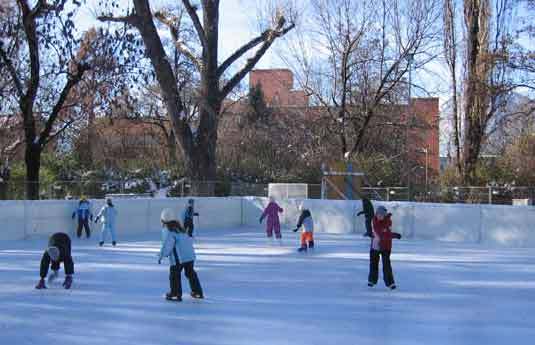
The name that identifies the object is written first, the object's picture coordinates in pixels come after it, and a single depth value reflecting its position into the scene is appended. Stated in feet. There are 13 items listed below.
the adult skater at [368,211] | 73.41
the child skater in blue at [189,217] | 68.08
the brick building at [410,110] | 133.90
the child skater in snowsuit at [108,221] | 65.77
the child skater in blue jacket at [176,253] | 34.24
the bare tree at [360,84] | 123.44
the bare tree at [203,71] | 99.04
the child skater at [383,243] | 38.83
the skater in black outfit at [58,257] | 37.04
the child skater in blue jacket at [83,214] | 71.67
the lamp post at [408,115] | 114.79
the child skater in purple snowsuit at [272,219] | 67.82
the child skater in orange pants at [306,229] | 59.98
